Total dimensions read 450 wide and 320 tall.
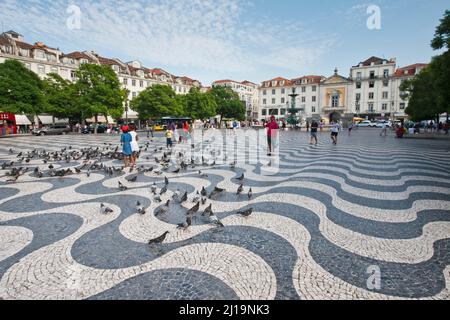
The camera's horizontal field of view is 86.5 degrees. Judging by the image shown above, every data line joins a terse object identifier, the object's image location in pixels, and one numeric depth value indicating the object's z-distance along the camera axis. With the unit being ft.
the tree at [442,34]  38.24
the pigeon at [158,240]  10.48
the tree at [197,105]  165.58
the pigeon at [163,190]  17.37
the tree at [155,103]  140.46
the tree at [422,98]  67.31
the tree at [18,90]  89.35
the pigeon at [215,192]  17.37
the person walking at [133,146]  27.78
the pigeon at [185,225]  11.87
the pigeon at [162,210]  14.32
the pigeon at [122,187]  19.13
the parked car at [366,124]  160.40
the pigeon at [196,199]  16.25
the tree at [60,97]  114.42
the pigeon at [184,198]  16.01
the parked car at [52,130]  102.92
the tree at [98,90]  107.24
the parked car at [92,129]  116.78
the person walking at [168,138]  46.05
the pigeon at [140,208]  14.08
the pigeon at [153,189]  17.79
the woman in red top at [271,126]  35.52
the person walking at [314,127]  50.57
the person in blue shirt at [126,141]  27.14
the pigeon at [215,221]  12.43
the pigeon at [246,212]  13.47
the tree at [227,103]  200.64
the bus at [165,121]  136.72
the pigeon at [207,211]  13.51
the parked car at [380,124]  150.43
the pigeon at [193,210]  13.74
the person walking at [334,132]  52.98
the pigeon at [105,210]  14.13
